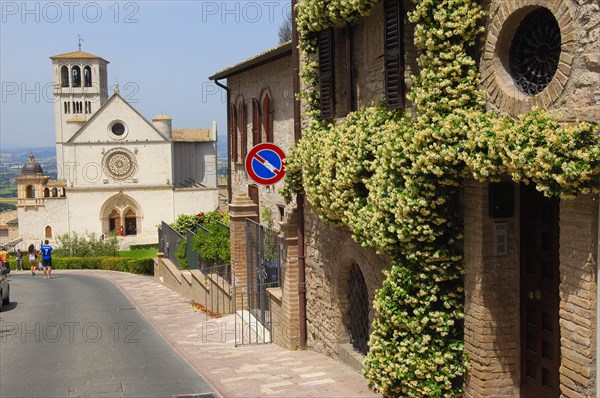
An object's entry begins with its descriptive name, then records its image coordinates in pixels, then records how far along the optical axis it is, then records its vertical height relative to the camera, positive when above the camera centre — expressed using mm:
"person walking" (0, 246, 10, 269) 28284 -3190
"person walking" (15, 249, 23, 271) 48250 -5651
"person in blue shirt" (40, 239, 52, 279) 32469 -3635
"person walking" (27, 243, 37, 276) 38888 -4780
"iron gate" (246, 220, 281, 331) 15031 -2044
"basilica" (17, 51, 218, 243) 65812 -773
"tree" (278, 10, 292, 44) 44281 +9009
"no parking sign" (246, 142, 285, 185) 12805 +209
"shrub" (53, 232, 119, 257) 52844 -5195
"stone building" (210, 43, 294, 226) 20766 +2134
